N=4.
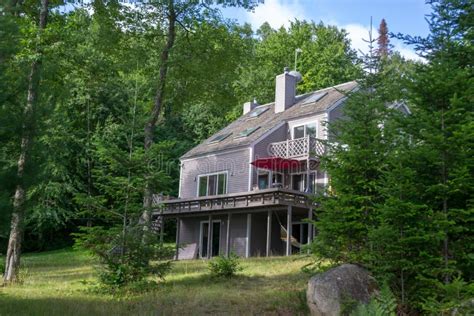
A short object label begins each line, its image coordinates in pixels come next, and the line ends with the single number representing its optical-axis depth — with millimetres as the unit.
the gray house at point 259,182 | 24750
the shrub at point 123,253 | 14203
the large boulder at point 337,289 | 10578
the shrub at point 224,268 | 15562
